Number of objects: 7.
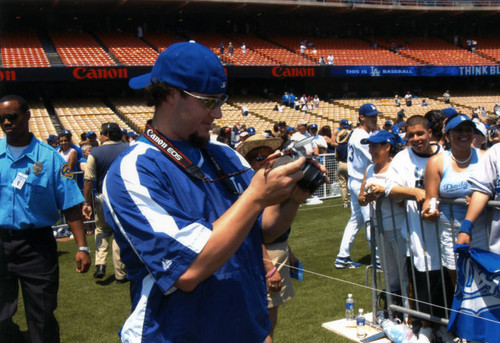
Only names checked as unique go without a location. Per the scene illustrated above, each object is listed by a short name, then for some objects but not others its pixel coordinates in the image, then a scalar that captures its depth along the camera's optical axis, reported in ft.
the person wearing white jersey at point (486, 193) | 11.07
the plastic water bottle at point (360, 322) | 14.11
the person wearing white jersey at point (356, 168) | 20.08
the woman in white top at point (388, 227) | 13.88
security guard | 11.24
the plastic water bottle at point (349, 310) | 14.54
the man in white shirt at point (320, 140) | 35.32
